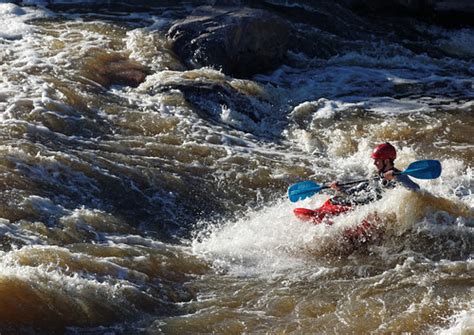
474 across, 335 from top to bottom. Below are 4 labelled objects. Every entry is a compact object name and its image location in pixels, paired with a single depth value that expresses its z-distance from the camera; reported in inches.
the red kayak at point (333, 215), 523.8
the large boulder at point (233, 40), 887.1
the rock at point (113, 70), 805.2
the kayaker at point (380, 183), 552.4
